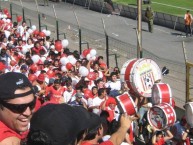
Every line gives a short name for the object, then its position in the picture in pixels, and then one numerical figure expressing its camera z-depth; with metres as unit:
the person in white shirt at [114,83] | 11.55
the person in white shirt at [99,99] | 9.78
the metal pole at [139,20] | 11.74
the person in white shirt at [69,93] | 10.51
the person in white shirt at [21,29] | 18.90
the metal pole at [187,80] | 10.38
